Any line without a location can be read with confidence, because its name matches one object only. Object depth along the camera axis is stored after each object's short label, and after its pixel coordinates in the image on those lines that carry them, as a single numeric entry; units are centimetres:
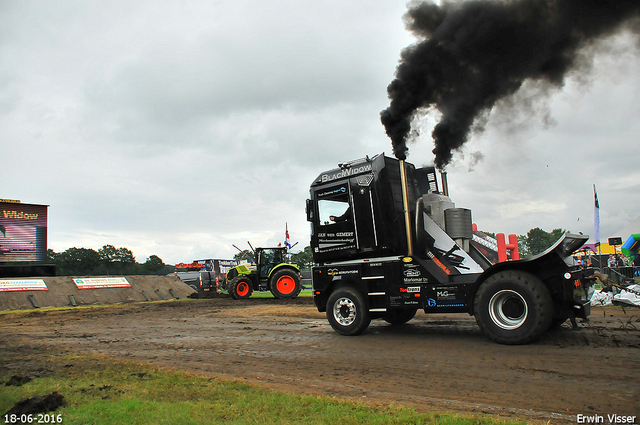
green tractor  2036
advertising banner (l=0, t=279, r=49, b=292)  1855
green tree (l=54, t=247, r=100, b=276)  5284
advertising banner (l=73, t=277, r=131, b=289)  2112
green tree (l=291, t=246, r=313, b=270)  5957
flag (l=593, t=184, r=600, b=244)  1941
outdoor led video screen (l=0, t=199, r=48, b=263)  2298
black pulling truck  644
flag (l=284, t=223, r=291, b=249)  2616
